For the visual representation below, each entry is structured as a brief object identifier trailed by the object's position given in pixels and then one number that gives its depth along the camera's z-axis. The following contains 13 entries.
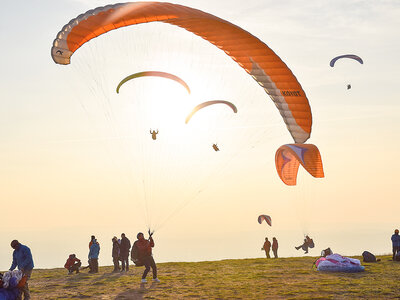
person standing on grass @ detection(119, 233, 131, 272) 22.56
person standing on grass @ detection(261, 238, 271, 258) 30.38
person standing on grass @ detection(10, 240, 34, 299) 14.48
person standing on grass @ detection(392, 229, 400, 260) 23.78
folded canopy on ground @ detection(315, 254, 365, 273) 19.06
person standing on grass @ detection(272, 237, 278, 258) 30.22
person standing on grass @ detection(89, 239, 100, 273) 22.80
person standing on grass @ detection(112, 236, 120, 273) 23.17
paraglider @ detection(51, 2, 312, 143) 17.81
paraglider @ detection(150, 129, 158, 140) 21.92
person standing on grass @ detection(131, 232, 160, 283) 17.50
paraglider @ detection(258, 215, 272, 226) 32.19
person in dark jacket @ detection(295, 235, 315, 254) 29.80
